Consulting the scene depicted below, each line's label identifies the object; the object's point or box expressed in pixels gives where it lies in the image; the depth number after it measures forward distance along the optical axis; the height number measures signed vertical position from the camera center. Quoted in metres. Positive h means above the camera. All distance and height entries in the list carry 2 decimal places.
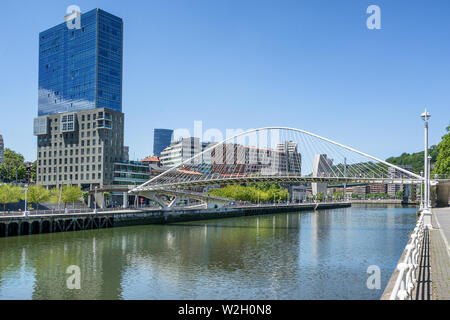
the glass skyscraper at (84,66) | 106.12 +30.13
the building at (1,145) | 180.85 +17.04
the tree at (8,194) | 53.75 -1.34
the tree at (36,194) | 57.72 -1.43
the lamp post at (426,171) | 27.38 +0.94
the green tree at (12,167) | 93.25 +3.60
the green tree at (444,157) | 65.16 +4.42
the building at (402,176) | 66.14 +1.19
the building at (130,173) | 90.69 +2.34
